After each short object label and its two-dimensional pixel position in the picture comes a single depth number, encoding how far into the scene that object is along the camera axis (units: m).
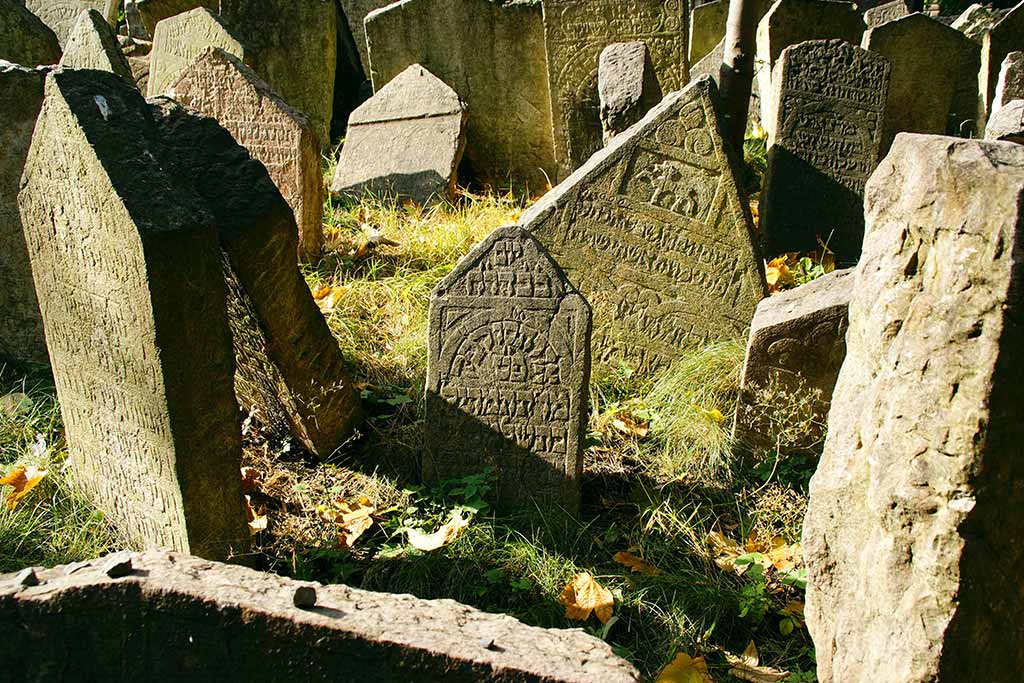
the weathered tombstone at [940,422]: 1.75
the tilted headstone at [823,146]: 5.88
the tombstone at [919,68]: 7.72
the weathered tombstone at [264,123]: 5.52
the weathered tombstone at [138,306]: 2.74
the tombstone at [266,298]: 3.45
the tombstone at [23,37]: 6.15
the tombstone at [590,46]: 6.86
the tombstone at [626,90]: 5.76
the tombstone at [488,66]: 7.30
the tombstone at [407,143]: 6.57
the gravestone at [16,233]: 4.26
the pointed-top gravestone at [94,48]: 5.67
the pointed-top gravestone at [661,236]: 4.69
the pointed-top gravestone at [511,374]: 3.71
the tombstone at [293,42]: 7.73
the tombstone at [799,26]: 7.53
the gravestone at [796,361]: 3.91
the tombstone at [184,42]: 7.05
